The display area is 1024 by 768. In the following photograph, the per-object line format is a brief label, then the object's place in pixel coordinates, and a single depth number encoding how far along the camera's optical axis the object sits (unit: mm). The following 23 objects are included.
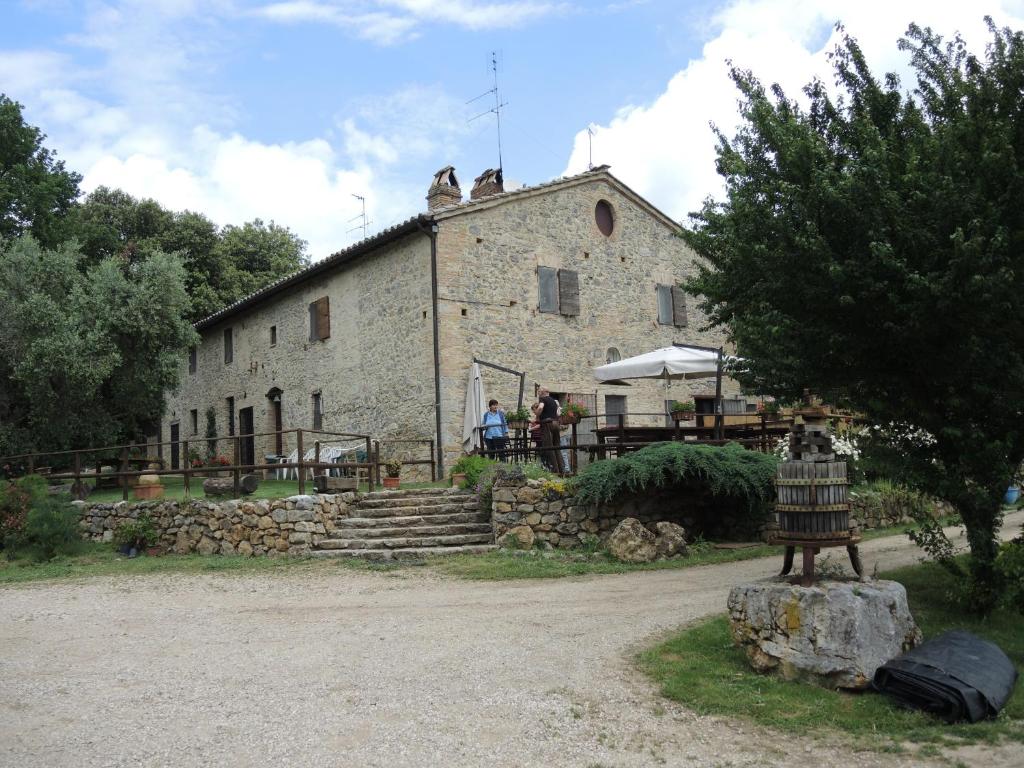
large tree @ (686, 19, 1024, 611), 6113
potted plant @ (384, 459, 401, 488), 14258
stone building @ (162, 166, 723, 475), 16344
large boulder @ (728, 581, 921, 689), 5180
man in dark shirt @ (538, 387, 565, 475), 12242
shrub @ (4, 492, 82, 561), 12445
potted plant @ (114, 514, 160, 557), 12500
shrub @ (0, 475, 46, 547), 12781
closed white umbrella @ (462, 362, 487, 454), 15641
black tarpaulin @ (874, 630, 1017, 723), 4656
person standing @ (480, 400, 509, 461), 13367
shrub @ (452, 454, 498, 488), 12297
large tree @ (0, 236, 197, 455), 16812
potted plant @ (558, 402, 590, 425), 13080
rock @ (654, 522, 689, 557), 10164
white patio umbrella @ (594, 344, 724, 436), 13070
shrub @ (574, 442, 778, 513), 10305
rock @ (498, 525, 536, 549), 10676
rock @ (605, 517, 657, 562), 10008
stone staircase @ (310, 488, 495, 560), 10812
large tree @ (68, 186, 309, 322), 28438
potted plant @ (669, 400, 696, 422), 12987
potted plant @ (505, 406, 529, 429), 14569
